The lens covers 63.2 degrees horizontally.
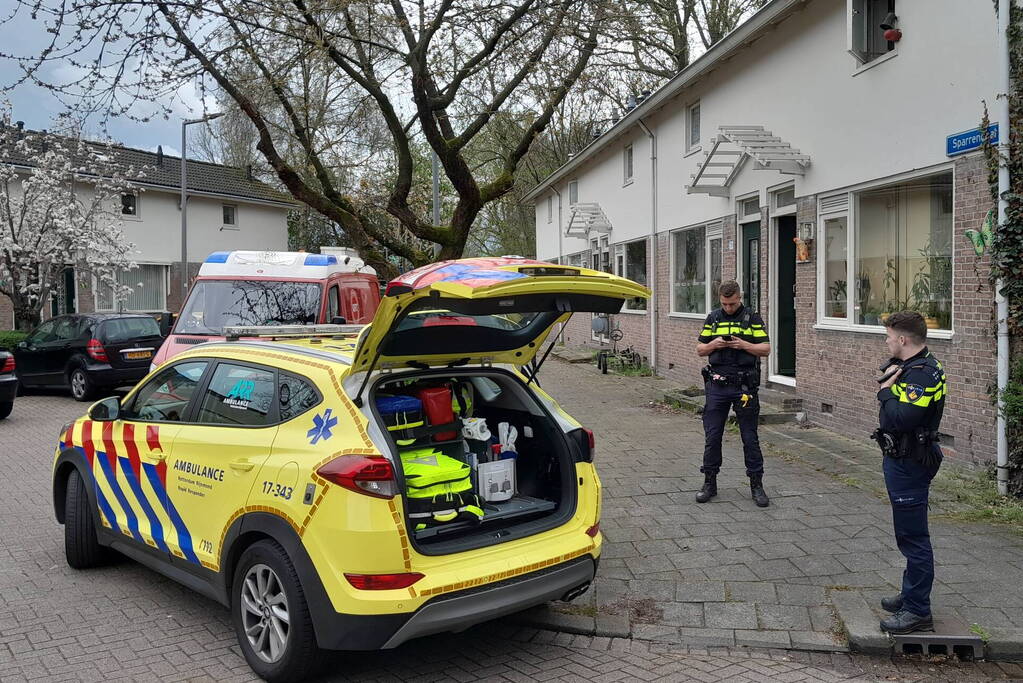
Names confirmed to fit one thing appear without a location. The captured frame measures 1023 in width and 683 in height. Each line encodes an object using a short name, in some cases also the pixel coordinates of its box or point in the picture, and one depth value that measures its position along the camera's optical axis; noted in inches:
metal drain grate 163.6
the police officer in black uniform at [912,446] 165.5
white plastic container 168.4
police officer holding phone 262.5
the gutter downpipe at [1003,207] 265.6
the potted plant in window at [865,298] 362.0
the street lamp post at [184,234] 965.8
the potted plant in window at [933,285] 313.3
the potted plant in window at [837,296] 383.2
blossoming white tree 759.1
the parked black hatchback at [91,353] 552.7
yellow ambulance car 139.4
